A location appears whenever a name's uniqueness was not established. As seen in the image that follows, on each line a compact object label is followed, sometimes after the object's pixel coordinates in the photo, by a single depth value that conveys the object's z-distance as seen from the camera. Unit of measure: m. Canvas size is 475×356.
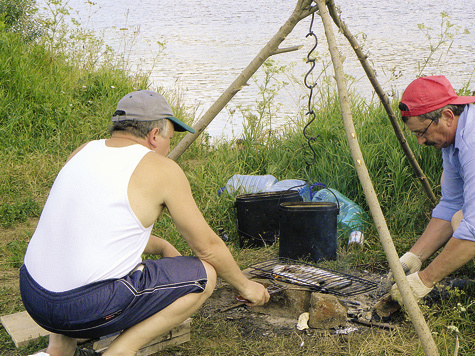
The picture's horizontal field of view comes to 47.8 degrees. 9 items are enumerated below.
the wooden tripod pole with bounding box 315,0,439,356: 2.64
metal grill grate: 3.70
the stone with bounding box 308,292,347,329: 3.38
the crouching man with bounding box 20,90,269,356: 2.54
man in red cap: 3.17
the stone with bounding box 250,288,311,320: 3.62
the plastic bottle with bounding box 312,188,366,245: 4.59
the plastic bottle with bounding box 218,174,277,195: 5.32
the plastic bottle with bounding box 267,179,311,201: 5.12
